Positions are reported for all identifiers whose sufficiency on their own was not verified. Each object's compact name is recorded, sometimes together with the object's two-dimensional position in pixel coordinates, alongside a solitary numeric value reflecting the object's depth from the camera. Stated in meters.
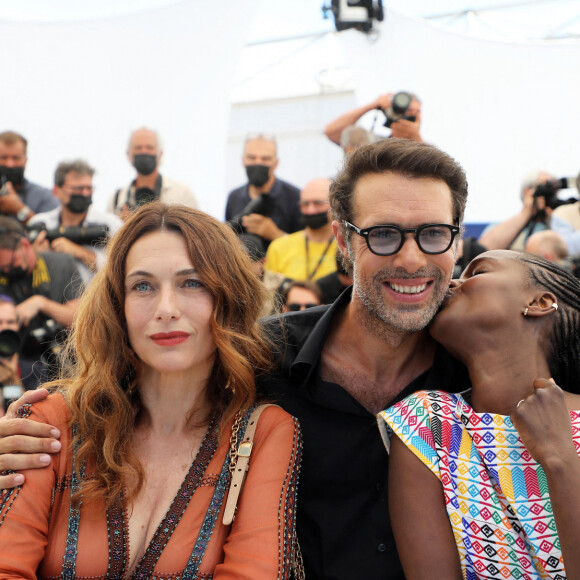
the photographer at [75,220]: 4.61
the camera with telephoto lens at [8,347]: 3.97
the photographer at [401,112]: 4.55
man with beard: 2.10
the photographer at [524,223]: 4.32
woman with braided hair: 1.72
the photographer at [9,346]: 4.09
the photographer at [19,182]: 4.76
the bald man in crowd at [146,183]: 4.88
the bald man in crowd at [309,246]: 4.39
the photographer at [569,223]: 4.14
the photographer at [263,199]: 4.76
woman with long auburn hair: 1.88
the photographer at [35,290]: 4.25
